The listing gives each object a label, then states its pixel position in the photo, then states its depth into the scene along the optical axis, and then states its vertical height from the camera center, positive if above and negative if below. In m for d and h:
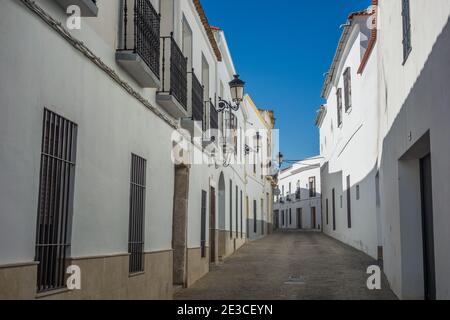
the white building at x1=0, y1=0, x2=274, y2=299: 4.63 +0.90
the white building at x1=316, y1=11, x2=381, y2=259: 15.20 +3.03
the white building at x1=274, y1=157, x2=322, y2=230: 42.59 +2.76
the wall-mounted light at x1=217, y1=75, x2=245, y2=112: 12.80 +3.11
